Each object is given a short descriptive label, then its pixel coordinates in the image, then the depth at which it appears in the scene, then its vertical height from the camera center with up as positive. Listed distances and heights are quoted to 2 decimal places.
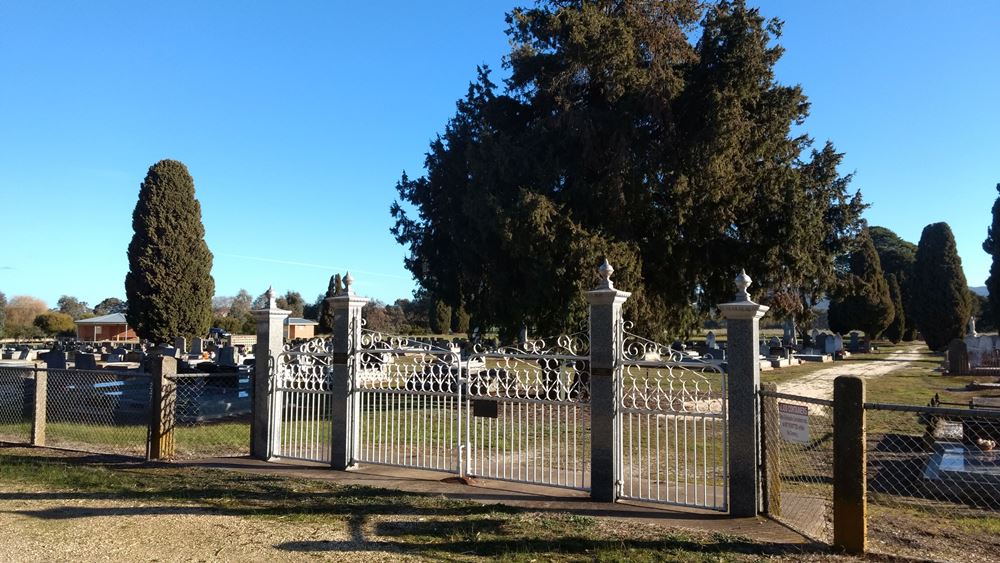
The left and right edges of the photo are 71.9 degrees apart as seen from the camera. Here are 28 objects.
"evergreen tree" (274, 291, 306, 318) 69.20 +2.74
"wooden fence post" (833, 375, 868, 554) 5.75 -1.16
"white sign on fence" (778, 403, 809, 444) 6.41 -0.88
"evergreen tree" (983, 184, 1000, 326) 36.89 +3.36
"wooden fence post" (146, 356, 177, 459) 10.17 -1.22
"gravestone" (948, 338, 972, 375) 26.78 -1.15
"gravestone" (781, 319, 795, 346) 42.91 -0.24
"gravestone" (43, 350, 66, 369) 22.86 -1.04
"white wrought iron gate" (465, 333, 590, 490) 7.90 -0.97
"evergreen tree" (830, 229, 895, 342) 46.56 +1.73
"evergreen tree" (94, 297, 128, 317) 81.78 +2.81
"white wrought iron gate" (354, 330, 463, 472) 8.80 -0.60
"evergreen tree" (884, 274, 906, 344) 51.31 +0.77
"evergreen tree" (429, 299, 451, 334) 54.45 +0.61
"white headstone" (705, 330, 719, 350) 36.14 -0.63
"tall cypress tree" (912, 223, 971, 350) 41.06 +2.34
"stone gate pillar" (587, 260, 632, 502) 7.55 -0.69
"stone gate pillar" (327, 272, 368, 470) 9.37 -0.66
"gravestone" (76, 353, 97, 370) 22.98 -1.10
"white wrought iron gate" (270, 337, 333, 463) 9.86 -0.85
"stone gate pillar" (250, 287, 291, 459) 10.06 -0.87
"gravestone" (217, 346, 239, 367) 24.69 -0.98
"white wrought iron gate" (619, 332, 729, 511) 7.03 -1.83
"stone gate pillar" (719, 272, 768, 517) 6.81 -0.76
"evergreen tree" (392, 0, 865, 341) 15.44 +3.71
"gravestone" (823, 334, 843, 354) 38.45 -0.83
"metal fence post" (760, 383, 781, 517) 6.83 -1.23
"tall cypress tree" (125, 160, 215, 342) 28.55 +2.96
